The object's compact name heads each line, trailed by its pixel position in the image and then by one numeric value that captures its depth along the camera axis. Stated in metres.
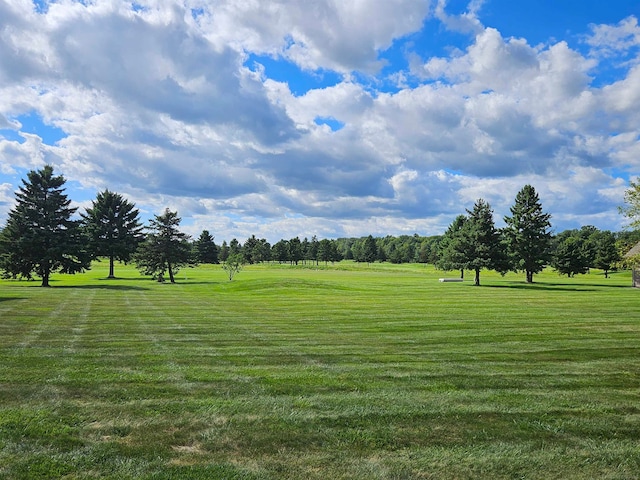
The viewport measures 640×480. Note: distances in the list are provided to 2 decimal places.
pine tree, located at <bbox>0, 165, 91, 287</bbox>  41.19
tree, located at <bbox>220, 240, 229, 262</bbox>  137.75
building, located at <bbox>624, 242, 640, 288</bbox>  47.88
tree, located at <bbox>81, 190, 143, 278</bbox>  66.38
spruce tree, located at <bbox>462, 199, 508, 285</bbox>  48.25
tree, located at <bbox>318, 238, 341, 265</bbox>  137.38
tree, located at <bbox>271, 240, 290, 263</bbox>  135.38
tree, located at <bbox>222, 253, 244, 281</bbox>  56.03
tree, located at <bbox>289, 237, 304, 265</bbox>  134.88
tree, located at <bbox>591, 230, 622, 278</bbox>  79.97
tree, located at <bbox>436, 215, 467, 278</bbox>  49.34
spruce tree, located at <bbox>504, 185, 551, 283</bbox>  53.22
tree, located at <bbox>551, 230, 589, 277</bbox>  75.81
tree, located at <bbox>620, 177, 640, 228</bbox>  24.73
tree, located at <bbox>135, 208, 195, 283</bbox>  52.25
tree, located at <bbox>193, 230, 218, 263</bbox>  117.31
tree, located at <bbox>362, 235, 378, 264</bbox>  149.12
